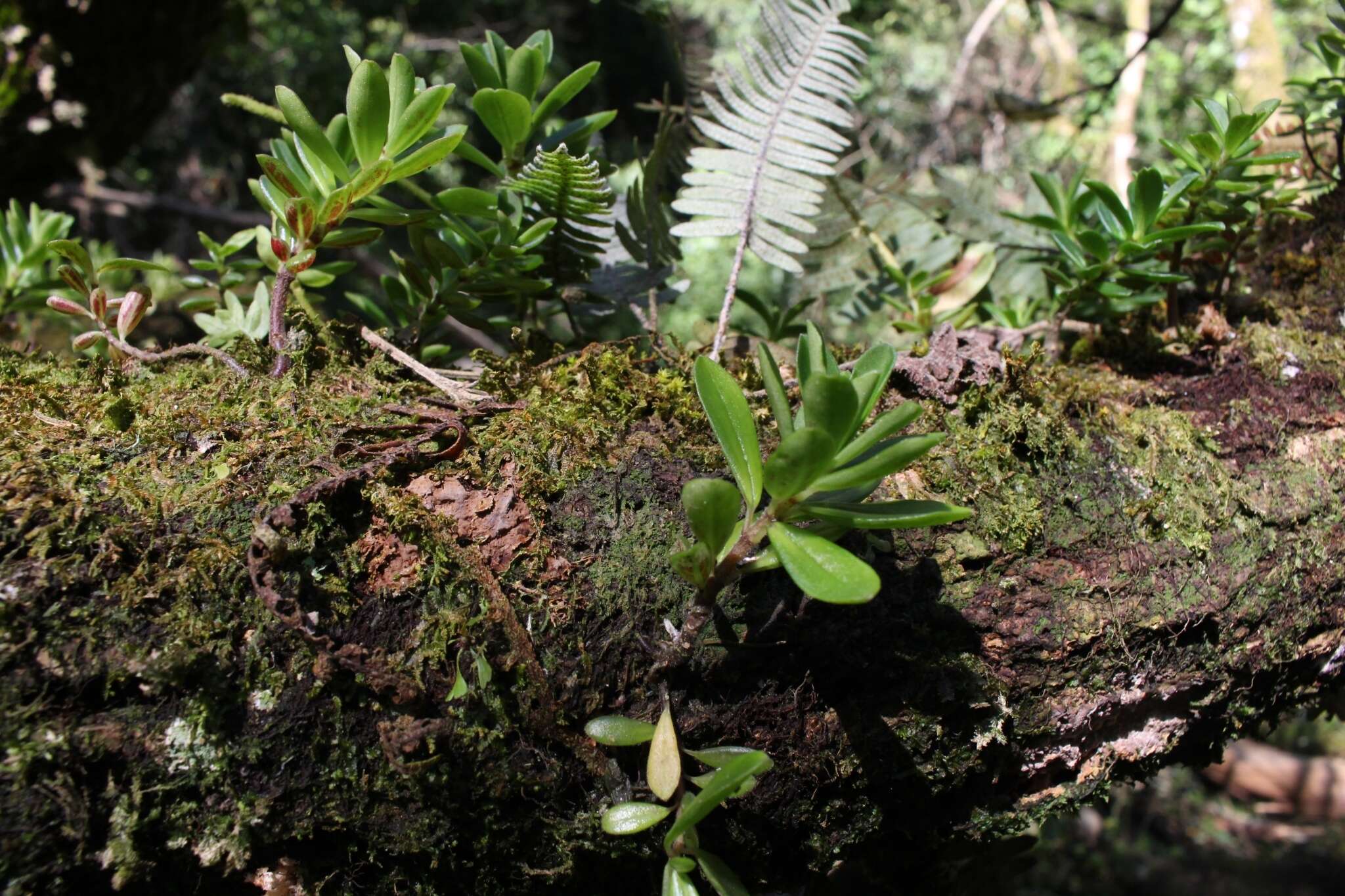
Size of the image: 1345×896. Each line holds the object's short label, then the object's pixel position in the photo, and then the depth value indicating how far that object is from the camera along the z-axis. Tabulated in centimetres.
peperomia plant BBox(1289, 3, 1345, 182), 69
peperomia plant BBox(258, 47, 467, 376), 56
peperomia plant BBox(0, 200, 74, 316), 69
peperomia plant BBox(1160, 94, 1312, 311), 62
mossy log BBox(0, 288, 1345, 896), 52
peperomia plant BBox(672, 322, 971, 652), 51
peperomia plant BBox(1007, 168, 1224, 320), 62
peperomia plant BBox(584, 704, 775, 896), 53
